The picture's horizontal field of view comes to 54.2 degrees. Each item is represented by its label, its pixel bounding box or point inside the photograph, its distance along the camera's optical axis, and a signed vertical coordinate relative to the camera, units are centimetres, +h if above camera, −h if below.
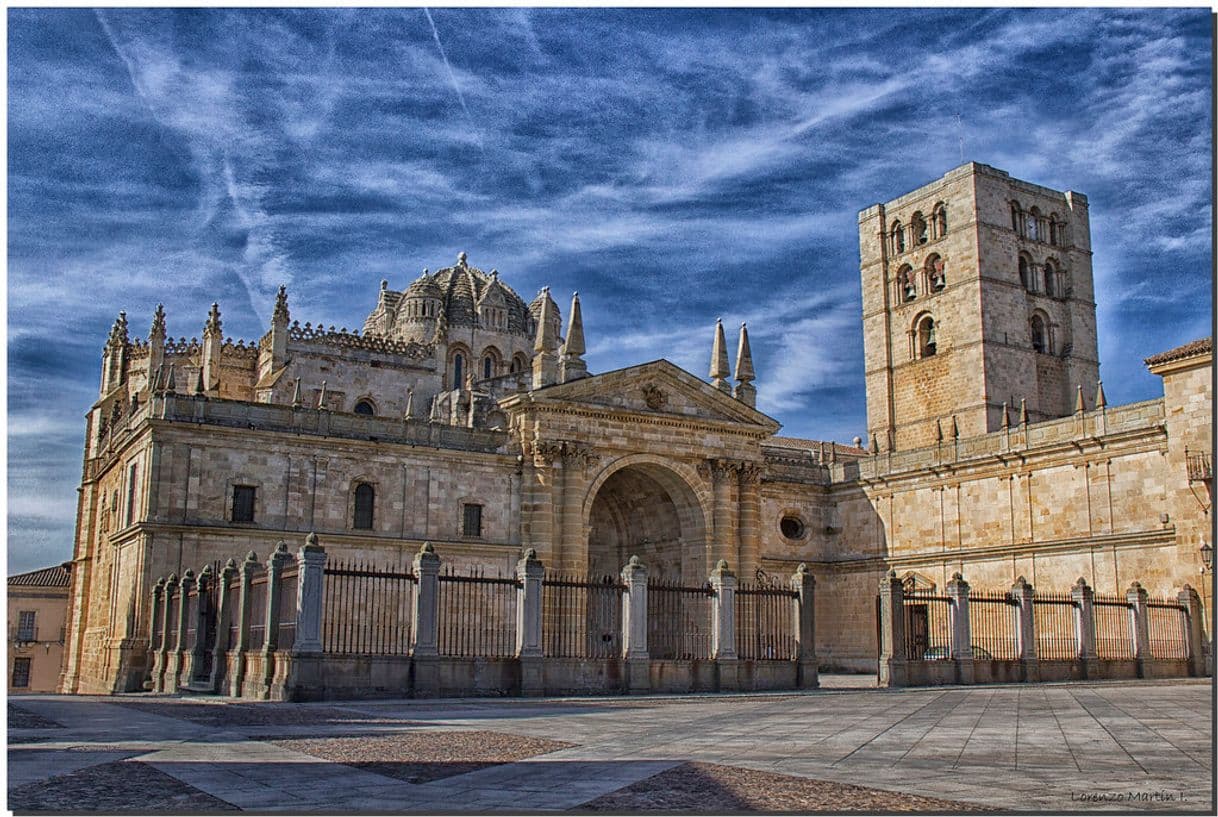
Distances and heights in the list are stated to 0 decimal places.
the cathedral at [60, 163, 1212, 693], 3334 +477
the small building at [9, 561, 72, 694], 5644 -85
